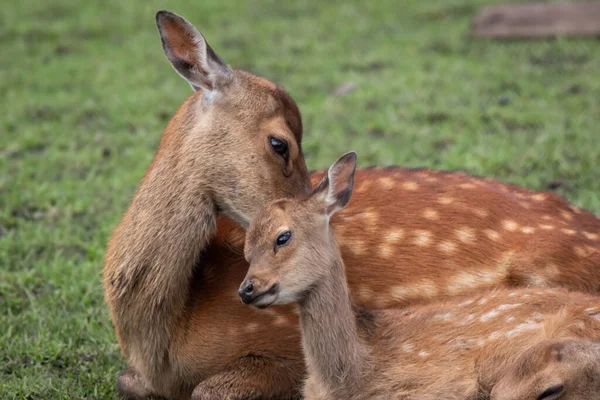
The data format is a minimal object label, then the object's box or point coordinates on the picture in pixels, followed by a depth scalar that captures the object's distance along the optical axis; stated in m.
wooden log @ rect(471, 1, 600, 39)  21.92
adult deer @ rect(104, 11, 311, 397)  9.20
